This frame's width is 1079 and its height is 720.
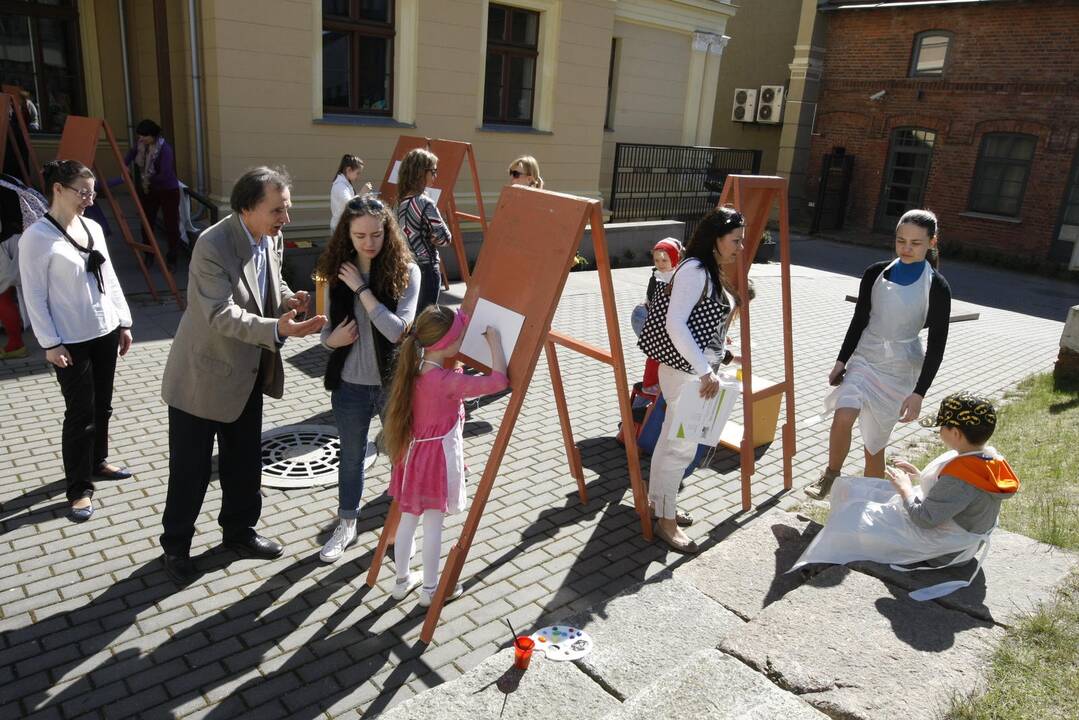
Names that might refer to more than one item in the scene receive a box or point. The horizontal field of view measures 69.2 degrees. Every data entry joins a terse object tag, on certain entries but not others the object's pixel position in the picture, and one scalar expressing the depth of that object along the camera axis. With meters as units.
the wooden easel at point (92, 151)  7.38
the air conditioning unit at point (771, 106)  20.55
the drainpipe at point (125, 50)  10.83
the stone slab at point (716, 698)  2.81
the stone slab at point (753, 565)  3.86
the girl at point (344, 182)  7.85
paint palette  3.29
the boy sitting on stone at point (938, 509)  3.64
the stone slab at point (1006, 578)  3.54
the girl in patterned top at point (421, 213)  6.36
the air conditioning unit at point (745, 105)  21.16
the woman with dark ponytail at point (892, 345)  4.50
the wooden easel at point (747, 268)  4.80
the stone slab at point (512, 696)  2.89
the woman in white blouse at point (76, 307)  4.13
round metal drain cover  4.99
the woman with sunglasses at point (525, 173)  7.25
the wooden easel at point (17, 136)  7.13
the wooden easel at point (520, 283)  3.56
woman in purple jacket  9.23
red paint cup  3.11
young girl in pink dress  3.44
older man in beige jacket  3.49
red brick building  16.78
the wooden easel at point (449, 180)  8.11
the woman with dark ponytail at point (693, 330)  4.17
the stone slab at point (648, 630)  3.21
